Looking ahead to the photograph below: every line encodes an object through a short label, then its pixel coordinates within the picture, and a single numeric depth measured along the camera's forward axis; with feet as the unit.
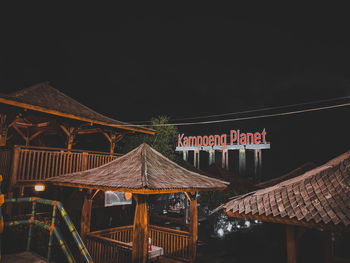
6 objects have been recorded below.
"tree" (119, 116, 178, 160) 87.40
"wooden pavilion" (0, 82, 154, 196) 30.89
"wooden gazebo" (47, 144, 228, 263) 25.50
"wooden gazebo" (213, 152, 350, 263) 15.57
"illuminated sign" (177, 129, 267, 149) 136.46
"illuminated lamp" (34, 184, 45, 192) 31.86
